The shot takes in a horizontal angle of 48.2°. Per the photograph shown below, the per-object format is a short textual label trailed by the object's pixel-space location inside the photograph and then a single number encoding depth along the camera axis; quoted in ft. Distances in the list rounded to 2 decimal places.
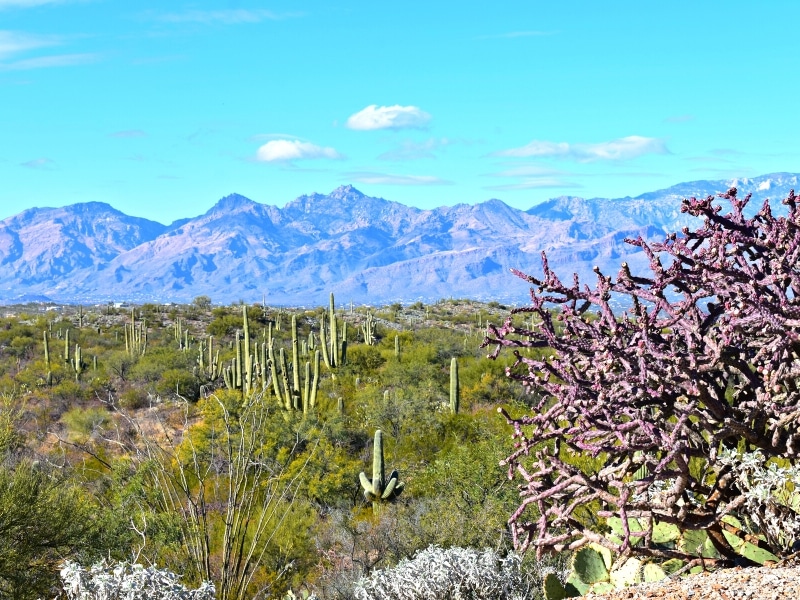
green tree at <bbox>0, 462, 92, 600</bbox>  31.50
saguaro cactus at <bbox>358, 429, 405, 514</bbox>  66.54
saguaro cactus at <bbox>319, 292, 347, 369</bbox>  113.70
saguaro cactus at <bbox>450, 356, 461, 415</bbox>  94.53
